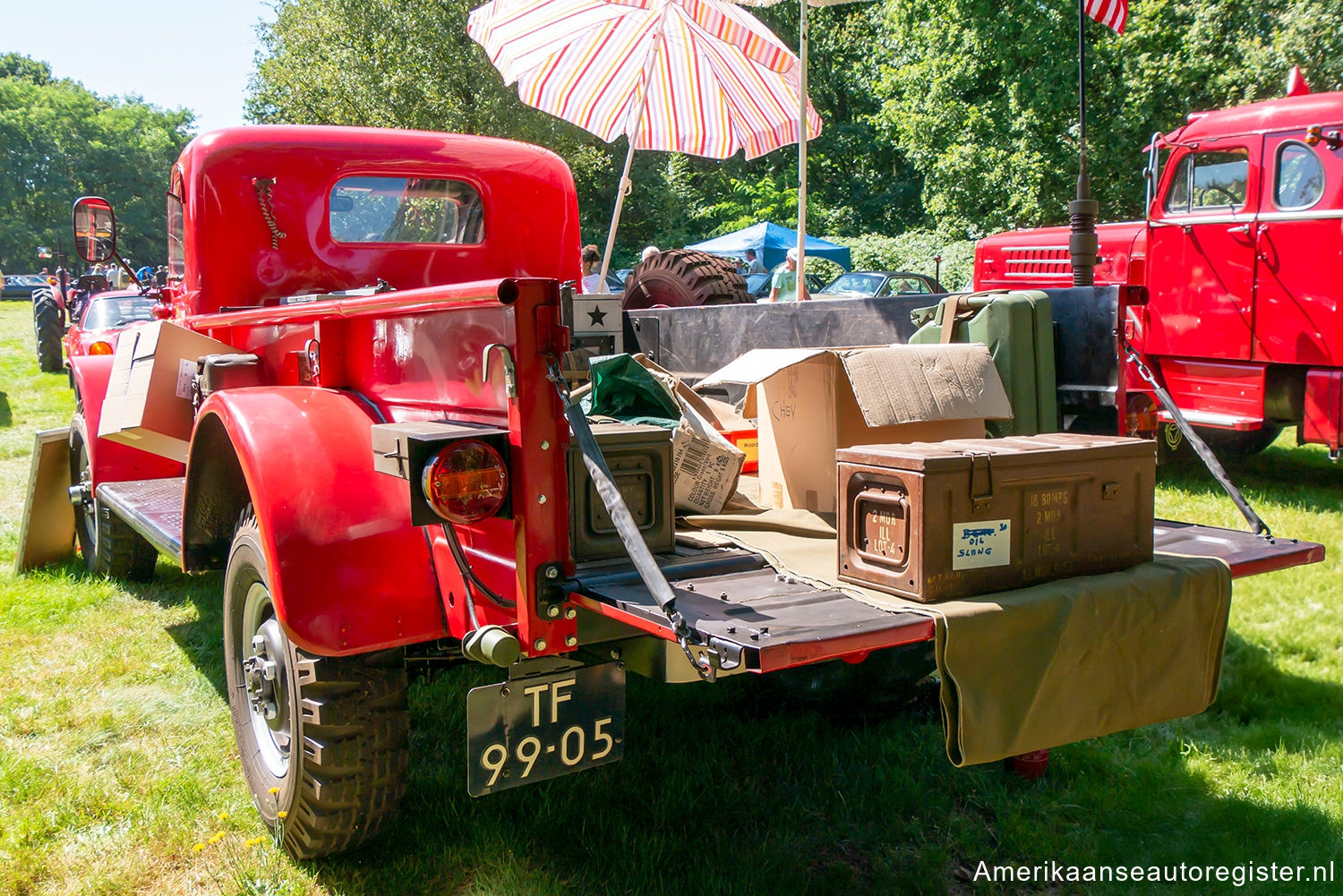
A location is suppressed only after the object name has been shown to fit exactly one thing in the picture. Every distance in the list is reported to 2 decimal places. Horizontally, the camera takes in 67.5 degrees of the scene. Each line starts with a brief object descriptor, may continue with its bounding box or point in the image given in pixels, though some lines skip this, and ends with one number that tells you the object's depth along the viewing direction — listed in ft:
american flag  20.92
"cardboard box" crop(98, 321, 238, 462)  11.11
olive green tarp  6.53
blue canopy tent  73.15
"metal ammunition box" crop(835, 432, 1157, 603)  6.89
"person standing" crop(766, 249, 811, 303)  41.30
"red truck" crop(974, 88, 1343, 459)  21.18
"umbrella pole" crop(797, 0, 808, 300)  16.51
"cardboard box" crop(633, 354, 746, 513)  9.42
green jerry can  10.87
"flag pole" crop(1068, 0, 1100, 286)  14.28
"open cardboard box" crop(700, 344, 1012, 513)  9.28
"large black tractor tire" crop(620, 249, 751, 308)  18.76
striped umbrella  22.70
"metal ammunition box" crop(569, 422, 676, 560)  7.20
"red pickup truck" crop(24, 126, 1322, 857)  6.57
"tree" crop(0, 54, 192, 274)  204.95
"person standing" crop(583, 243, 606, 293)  31.89
